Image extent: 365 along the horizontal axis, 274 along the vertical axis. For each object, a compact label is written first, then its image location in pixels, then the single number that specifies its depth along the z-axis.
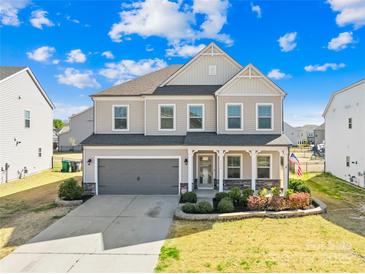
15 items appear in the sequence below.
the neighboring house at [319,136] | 58.44
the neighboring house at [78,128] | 45.47
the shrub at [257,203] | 11.16
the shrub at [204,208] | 10.93
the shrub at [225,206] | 10.95
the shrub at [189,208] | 10.98
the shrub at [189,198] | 12.57
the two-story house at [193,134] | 14.77
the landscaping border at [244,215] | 10.47
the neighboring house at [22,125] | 18.73
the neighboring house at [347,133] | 17.20
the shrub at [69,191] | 13.36
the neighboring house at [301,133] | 64.06
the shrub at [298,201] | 11.27
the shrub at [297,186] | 12.95
